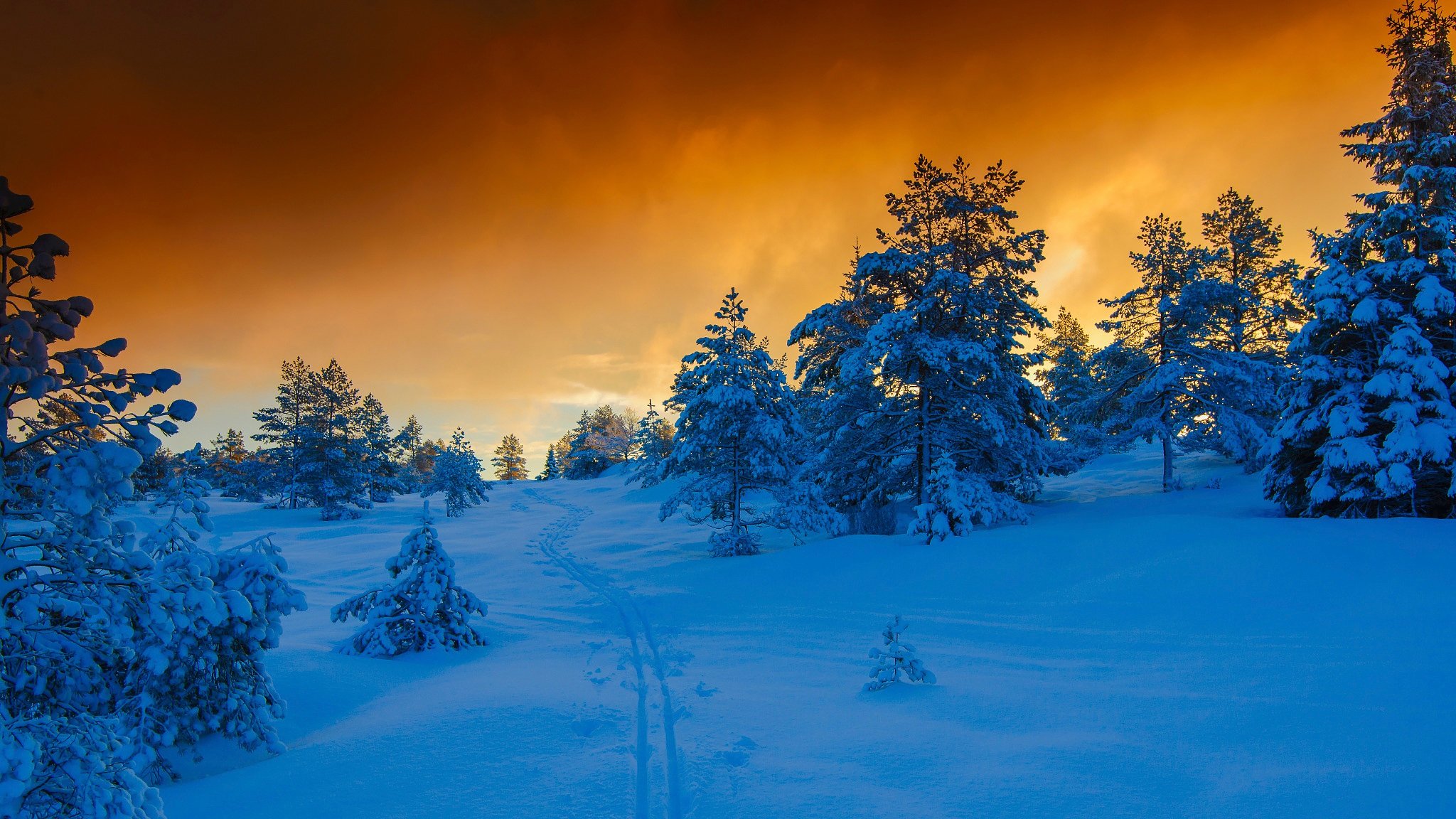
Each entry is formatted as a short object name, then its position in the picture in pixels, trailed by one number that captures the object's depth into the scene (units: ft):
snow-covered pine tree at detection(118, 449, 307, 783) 13.83
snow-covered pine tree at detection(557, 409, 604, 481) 190.29
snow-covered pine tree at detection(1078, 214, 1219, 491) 62.85
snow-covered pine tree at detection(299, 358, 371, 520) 99.55
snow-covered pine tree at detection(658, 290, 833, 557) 53.16
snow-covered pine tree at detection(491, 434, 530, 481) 255.09
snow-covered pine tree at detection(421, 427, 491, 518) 110.42
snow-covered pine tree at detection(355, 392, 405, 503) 107.65
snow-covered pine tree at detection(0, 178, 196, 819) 8.46
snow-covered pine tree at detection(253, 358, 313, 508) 99.45
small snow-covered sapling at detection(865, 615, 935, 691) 20.35
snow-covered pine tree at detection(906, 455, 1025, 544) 44.16
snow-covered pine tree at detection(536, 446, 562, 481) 230.27
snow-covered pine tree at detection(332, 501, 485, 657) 27.02
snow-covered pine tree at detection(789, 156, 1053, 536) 52.65
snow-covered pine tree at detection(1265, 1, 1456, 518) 33.76
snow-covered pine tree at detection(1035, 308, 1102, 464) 71.05
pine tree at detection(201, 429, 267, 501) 110.22
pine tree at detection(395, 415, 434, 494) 188.44
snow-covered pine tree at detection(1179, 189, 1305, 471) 60.95
